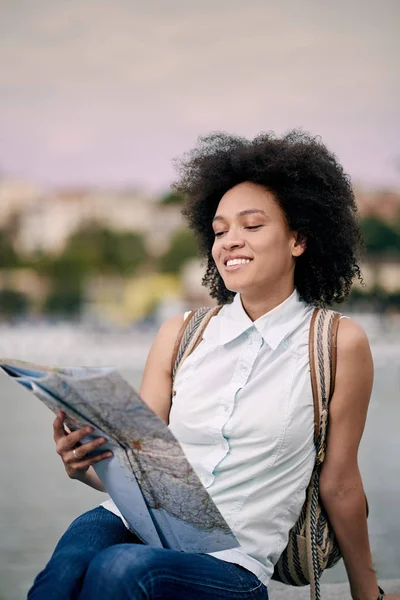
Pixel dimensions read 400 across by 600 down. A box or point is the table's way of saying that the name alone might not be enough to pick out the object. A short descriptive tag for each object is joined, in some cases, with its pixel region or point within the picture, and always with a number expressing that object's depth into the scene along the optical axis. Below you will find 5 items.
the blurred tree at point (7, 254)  58.99
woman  1.53
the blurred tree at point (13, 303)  52.53
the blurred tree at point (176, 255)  62.72
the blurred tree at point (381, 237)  51.09
